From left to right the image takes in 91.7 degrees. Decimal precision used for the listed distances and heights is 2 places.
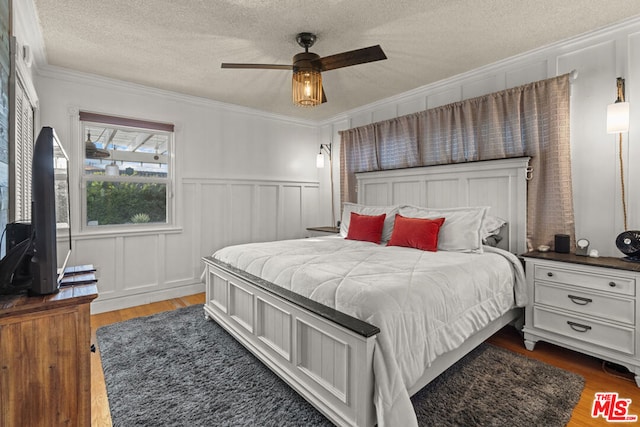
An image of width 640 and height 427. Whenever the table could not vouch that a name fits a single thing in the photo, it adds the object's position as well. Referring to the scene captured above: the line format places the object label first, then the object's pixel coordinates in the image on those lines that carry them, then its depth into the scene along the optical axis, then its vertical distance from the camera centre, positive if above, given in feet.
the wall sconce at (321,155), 16.20 +2.84
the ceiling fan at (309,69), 7.22 +3.32
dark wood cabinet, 3.55 -1.80
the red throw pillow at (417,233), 9.27 -0.81
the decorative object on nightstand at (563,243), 8.46 -1.03
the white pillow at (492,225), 9.79 -0.59
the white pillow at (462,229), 8.91 -0.68
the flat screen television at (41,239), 3.94 -0.37
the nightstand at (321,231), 14.85 -1.12
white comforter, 4.78 -1.64
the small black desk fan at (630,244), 7.35 -0.94
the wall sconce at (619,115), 7.53 +2.21
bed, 4.91 -1.86
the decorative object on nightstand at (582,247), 8.30 -1.13
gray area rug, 5.73 -3.84
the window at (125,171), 11.39 +1.48
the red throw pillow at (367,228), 10.94 -0.74
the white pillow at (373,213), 11.14 -0.23
